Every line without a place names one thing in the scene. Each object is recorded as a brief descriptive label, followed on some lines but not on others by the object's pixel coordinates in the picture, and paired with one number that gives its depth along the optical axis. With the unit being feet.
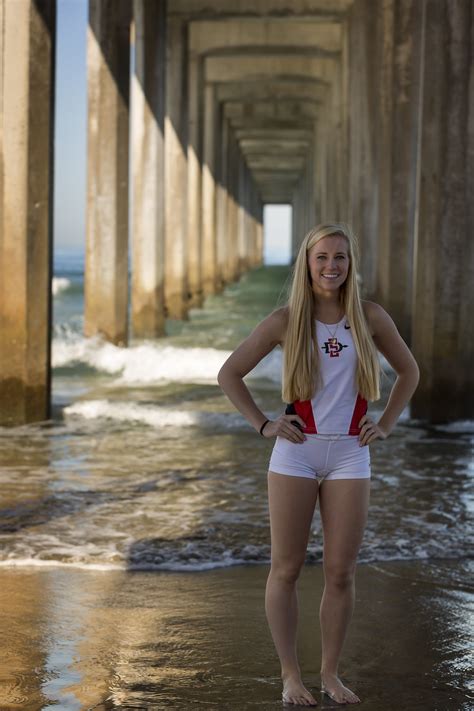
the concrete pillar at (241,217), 243.27
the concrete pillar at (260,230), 389.44
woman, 15.70
